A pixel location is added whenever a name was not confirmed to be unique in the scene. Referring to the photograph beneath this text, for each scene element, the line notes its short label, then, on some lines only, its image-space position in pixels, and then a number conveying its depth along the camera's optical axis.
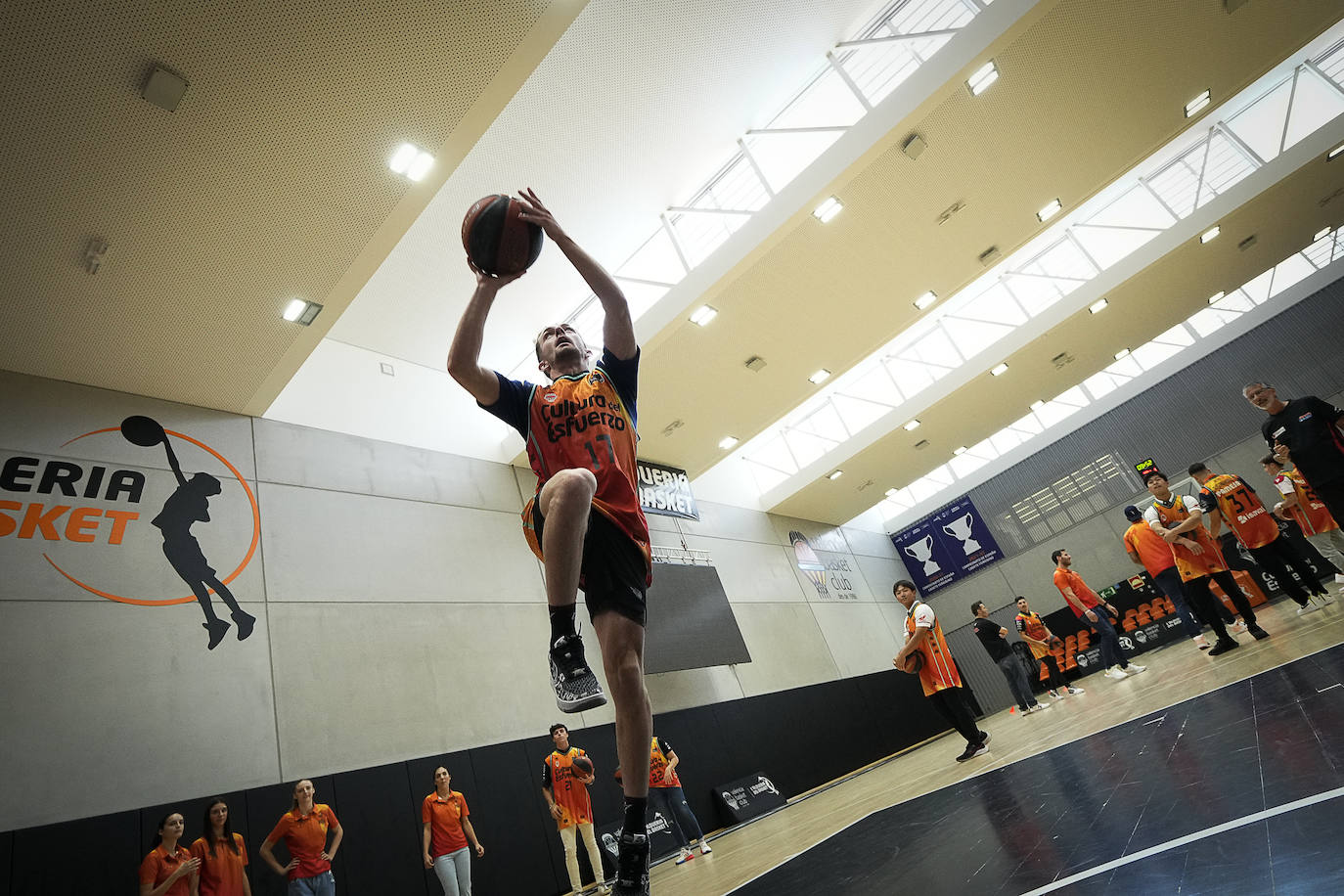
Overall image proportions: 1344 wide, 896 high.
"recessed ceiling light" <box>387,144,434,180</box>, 5.52
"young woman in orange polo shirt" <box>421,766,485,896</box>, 5.99
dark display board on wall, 10.31
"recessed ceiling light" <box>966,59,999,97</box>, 7.26
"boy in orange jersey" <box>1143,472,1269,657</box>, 6.01
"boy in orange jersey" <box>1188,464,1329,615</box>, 6.19
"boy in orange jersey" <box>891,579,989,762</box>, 6.16
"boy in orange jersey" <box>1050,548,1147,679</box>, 9.00
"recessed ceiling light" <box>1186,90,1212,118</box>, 8.76
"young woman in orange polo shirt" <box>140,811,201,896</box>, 4.50
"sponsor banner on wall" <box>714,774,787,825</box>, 9.92
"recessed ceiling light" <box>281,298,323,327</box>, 6.52
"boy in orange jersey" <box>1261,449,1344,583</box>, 6.93
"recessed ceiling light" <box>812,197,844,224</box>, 8.15
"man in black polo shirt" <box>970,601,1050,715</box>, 9.04
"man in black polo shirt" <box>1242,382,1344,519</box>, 5.09
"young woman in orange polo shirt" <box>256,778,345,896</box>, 5.29
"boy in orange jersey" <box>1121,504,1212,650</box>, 7.25
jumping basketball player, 1.91
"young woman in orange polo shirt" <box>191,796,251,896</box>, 4.81
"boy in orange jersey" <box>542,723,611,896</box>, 6.65
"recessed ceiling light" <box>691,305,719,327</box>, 9.05
